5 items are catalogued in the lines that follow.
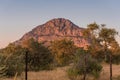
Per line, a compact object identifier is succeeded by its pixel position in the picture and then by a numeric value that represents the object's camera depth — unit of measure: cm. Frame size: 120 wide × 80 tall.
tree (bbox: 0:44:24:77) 2597
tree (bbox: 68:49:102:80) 2689
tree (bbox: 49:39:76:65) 5853
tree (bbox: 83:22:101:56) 7169
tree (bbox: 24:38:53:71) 4249
